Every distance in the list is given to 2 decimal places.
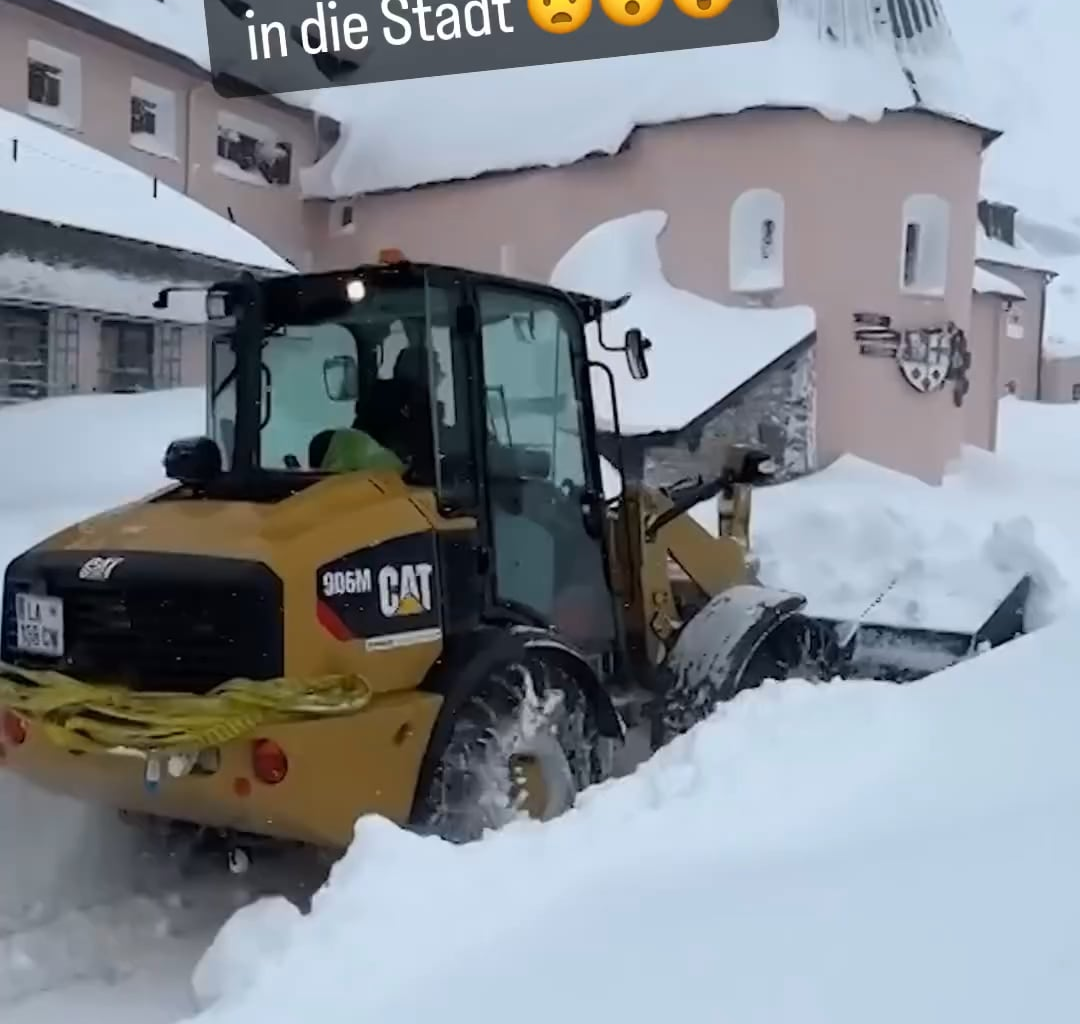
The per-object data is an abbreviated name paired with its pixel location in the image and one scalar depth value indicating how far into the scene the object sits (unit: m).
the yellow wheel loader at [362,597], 3.87
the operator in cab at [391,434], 4.47
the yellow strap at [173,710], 3.74
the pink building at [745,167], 17.72
